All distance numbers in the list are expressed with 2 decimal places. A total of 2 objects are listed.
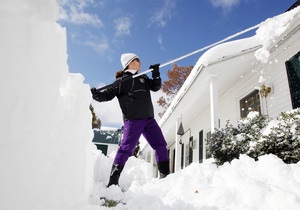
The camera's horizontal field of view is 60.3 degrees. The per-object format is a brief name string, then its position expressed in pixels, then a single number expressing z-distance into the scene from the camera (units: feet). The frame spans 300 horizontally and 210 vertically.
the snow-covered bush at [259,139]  12.82
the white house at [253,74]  18.51
